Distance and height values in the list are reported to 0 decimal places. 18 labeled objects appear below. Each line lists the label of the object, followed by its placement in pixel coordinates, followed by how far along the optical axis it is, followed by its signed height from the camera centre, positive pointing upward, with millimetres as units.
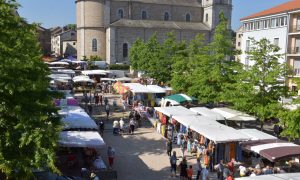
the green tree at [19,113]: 9711 -1433
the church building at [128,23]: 65438 +7782
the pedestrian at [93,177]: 13390 -4241
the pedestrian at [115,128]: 22789 -4097
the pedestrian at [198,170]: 15117 -4466
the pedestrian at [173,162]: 15680 -4293
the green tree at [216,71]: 24764 -487
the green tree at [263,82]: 19938 -1045
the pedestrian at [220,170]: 15172 -4489
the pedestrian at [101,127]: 22031 -3900
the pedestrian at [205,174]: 14625 -4478
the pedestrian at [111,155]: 16156 -4153
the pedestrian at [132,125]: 22953 -3931
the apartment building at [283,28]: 36969 +4033
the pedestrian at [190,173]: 14977 -4547
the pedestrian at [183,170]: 14930 -4410
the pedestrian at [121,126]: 23172 -4045
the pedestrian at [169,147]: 18328 -4254
